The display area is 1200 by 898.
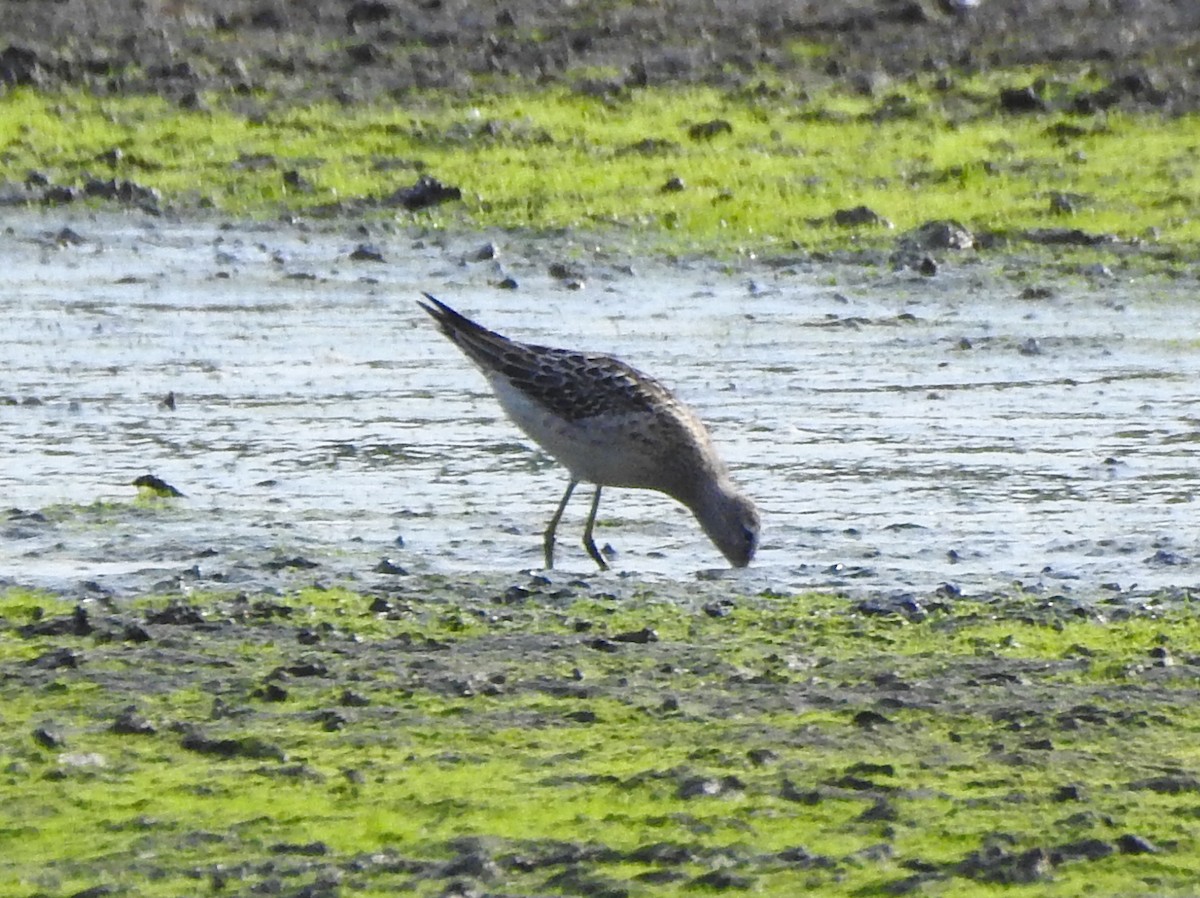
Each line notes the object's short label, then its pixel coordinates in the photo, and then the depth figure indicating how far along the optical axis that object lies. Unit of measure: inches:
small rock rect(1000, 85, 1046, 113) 1592.0
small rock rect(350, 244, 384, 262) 1267.2
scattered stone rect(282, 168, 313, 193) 1434.5
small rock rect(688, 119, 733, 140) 1539.4
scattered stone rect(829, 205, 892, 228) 1306.6
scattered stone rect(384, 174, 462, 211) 1384.1
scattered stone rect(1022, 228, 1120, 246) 1267.2
